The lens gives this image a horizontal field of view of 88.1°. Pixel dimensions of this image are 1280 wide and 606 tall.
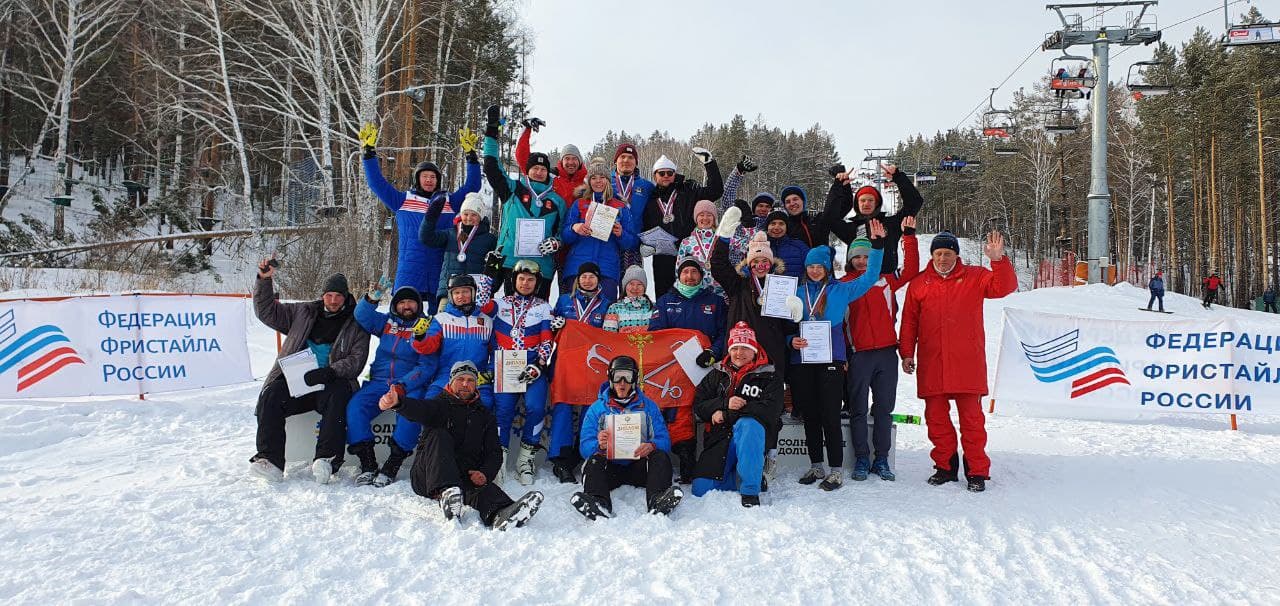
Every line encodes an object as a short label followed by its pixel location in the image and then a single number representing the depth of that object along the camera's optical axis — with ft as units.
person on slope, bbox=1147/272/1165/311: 63.87
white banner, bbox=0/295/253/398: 22.70
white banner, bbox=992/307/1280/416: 22.62
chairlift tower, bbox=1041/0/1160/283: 62.75
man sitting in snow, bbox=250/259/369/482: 15.56
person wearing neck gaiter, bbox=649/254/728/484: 17.61
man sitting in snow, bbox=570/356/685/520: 14.19
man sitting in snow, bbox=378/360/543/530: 12.87
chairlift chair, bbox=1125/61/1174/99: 65.10
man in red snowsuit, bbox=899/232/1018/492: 16.24
